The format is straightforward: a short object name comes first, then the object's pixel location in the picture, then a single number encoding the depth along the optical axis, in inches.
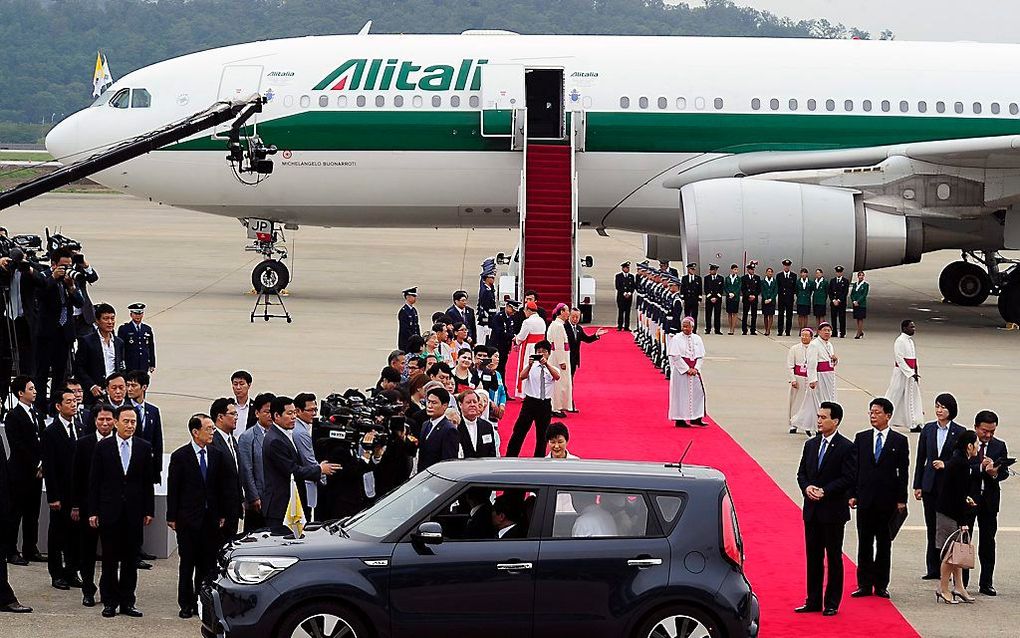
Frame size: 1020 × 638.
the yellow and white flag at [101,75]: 3710.4
